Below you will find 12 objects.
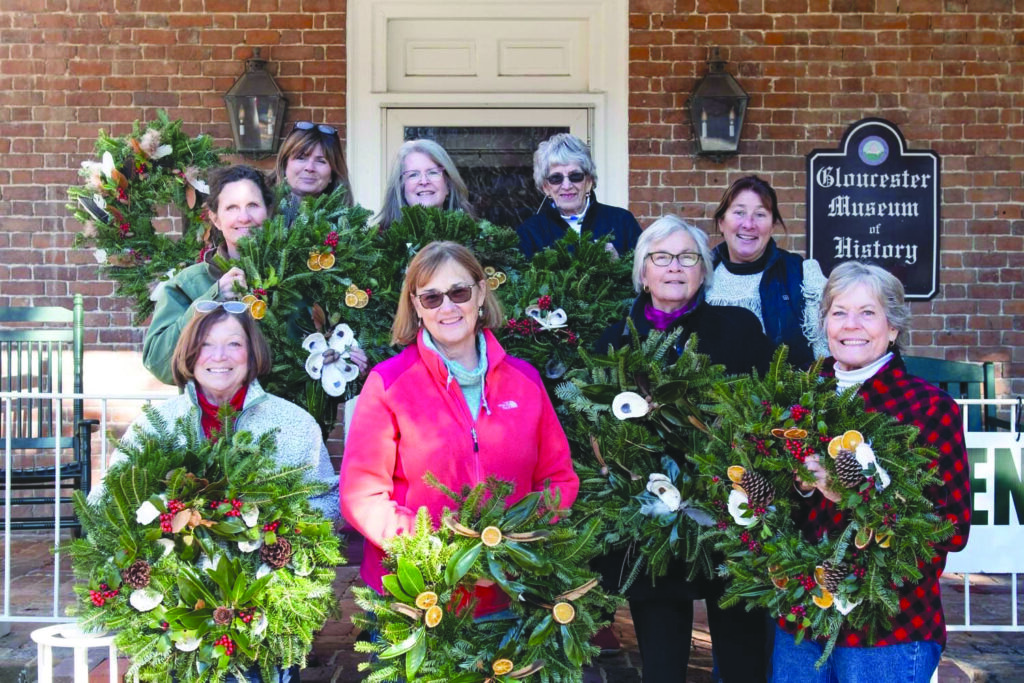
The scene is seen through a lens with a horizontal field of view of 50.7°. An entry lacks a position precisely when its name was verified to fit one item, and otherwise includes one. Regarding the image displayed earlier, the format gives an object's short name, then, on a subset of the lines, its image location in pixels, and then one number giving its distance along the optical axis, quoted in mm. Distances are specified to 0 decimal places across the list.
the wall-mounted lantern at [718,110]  6422
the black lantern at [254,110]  6414
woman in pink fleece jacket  2984
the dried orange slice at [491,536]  2832
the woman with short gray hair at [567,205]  4102
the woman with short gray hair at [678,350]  3268
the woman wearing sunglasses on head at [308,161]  4004
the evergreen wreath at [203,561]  2818
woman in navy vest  3830
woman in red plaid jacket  2869
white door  6695
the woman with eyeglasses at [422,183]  3938
